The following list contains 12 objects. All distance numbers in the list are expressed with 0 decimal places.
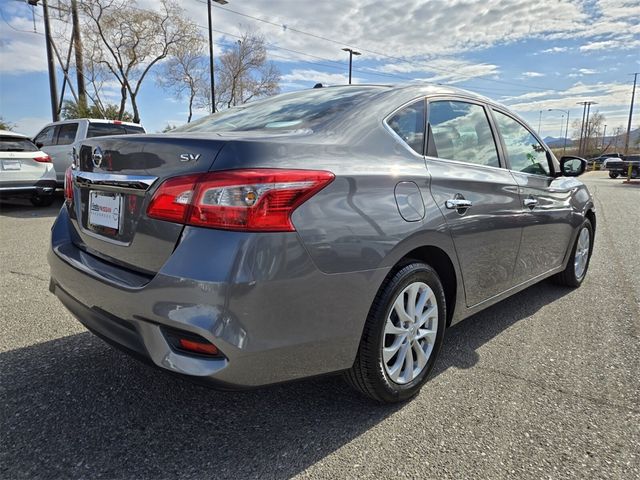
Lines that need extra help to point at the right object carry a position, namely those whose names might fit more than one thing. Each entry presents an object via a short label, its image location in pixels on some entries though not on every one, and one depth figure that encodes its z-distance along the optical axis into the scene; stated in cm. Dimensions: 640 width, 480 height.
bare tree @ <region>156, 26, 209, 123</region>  2549
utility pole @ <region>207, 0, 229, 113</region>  1991
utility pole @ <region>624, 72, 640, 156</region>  6516
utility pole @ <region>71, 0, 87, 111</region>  1959
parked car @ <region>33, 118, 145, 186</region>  951
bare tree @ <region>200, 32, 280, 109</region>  3362
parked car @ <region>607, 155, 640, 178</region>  2992
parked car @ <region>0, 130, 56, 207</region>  845
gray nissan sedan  170
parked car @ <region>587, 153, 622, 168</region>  6434
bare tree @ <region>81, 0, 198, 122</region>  2211
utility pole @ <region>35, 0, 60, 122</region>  1767
